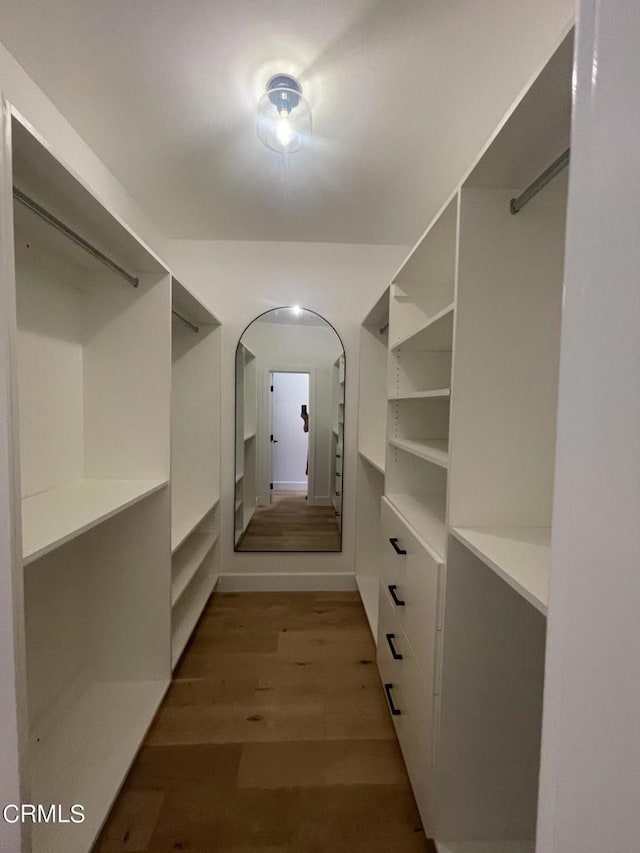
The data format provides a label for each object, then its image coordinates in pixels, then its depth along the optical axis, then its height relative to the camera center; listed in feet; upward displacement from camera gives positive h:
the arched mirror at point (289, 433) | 8.58 -0.55
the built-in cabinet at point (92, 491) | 3.97 -1.06
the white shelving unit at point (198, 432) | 8.04 -0.52
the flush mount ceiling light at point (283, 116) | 4.11 +3.61
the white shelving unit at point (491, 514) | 3.24 -0.92
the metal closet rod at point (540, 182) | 2.55 +1.81
